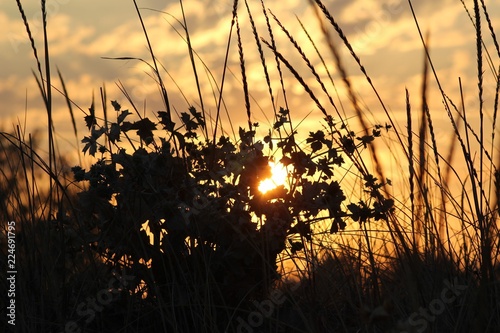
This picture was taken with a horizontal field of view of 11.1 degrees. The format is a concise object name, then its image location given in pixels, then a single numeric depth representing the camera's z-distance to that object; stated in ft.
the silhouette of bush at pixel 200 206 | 11.79
